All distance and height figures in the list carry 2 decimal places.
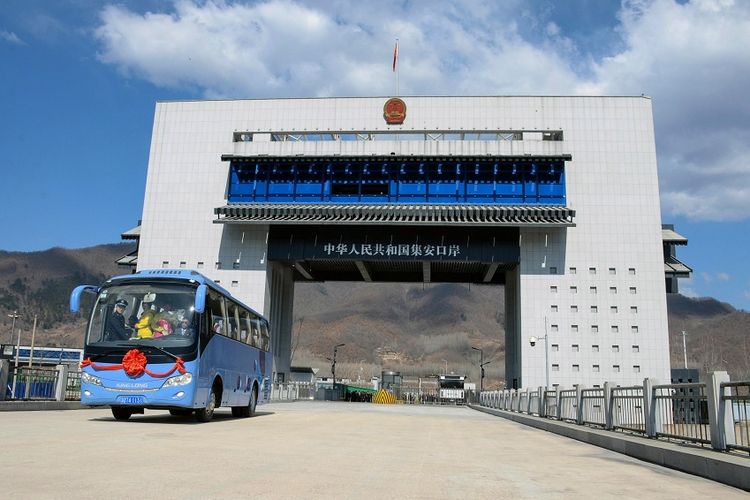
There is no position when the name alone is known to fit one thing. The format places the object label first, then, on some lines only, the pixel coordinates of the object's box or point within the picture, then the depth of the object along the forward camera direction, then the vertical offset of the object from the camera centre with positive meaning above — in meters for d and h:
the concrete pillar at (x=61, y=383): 21.19 -0.40
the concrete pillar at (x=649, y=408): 11.77 -0.28
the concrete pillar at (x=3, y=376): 18.39 -0.22
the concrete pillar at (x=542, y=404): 22.62 -0.52
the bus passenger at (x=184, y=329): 14.58 +1.00
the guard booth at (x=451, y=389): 88.95 -0.59
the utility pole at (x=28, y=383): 19.63 -0.41
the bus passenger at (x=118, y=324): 14.48 +1.05
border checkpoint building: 45.34 +12.78
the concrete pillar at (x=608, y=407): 14.52 -0.35
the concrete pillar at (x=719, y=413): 8.85 -0.24
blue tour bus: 14.20 +0.66
